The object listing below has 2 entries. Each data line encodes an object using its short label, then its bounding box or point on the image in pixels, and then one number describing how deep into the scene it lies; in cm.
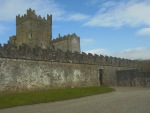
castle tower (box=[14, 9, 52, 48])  2759
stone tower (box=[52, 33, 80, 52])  2813
